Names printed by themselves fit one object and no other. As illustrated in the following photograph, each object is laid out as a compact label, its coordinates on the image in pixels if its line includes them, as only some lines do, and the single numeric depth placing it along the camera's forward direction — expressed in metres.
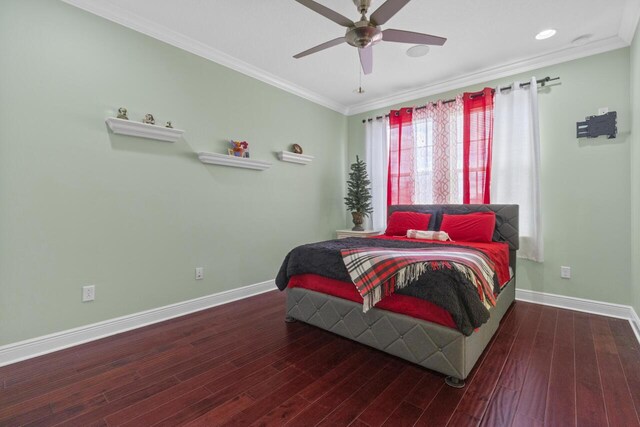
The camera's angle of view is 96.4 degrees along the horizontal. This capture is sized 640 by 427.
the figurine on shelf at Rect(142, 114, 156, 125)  2.70
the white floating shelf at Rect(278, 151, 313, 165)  3.99
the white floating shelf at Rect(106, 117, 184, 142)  2.46
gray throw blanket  1.70
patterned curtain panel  3.91
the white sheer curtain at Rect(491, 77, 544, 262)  3.29
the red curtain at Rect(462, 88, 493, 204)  3.62
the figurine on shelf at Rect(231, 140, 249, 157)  3.43
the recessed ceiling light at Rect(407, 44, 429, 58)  3.09
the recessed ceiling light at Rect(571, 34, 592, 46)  2.88
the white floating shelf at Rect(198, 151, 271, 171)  3.11
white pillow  3.25
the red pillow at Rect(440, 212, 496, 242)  3.19
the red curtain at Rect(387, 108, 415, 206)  4.32
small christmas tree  4.57
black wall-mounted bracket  2.88
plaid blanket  1.90
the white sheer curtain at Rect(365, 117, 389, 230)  4.66
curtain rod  3.25
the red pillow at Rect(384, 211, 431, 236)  3.73
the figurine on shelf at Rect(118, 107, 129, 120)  2.54
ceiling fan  1.87
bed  1.75
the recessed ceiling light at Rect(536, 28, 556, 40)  2.82
